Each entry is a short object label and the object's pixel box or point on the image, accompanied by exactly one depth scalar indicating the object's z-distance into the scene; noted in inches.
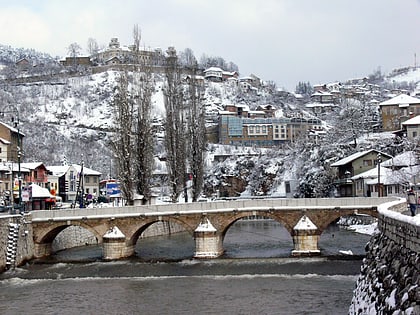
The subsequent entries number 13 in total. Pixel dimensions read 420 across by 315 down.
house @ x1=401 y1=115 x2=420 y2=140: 3336.6
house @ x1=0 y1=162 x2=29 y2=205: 2645.2
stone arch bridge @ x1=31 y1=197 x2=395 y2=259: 1777.8
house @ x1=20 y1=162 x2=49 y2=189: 3045.8
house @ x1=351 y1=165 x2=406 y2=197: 2664.9
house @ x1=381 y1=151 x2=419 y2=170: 2782.5
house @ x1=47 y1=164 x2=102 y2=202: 3722.9
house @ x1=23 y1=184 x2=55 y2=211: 2488.9
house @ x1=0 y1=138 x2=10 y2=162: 3085.1
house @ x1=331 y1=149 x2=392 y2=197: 3100.4
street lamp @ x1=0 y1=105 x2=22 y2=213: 1859.9
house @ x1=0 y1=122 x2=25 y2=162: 3125.0
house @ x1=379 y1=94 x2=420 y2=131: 4210.1
